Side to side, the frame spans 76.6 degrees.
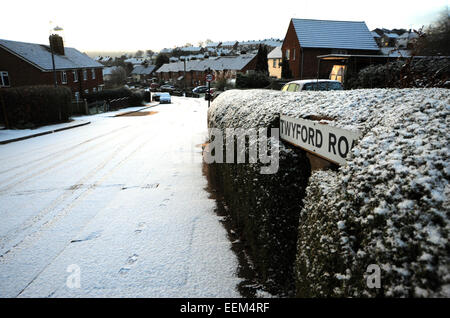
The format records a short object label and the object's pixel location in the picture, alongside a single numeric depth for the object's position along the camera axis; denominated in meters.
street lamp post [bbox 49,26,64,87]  27.61
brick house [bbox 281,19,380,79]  35.56
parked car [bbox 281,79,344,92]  10.01
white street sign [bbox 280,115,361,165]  2.37
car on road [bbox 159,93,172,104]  39.04
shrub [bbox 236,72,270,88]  30.89
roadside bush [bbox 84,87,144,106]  33.03
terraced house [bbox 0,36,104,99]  31.03
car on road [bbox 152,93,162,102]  43.71
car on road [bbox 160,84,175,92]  63.26
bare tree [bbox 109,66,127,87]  67.00
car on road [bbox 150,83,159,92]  71.60
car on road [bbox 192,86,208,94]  54.33
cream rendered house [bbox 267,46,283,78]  51.58
